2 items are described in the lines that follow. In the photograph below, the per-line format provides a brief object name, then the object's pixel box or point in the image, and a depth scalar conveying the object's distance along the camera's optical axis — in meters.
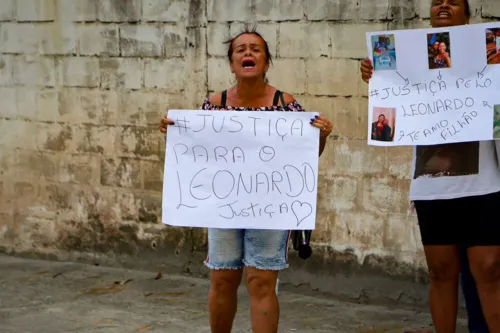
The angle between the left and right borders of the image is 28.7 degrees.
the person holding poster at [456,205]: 4.91
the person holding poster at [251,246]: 4.96
